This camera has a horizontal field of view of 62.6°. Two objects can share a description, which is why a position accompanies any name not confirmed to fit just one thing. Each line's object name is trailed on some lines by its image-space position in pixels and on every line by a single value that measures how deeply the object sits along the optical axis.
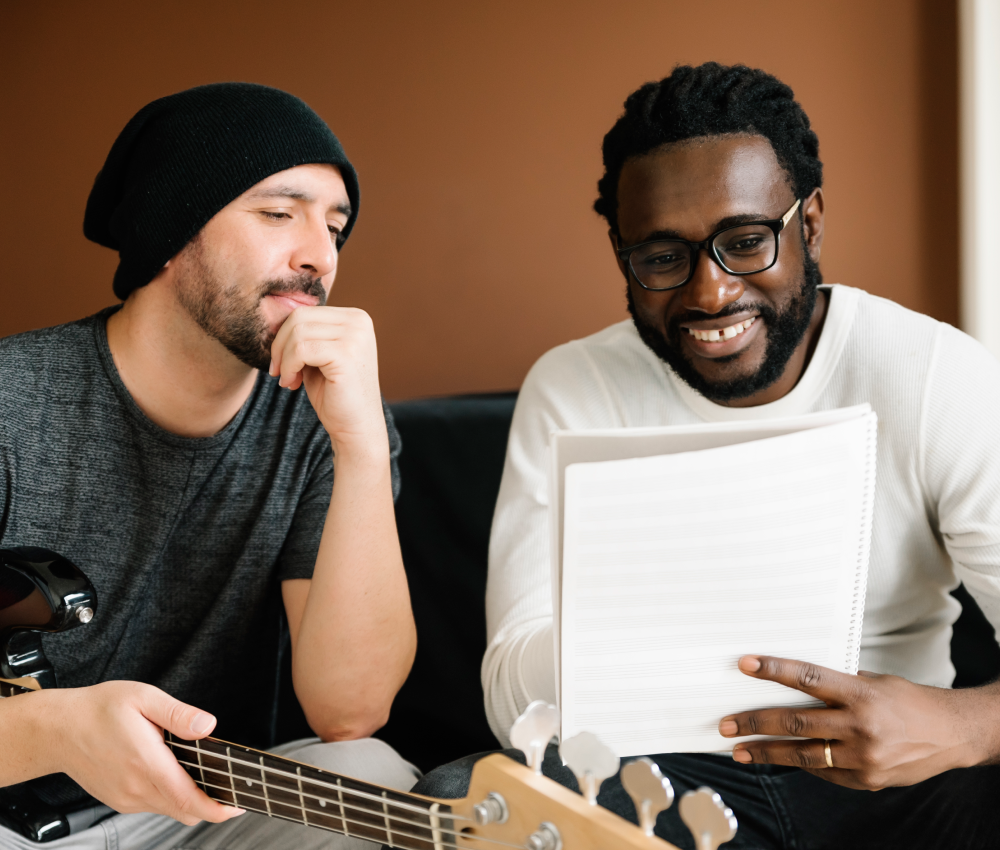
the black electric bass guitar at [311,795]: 0.62
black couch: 1.63
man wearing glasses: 1.08
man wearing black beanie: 1.13
